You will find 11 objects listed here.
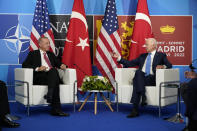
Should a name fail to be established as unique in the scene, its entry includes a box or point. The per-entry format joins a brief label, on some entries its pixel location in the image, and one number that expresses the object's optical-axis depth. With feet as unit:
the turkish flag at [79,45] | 19.35
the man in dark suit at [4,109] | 11.80
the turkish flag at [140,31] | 19.43
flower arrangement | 15.23
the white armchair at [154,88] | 14.90
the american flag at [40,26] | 19.03
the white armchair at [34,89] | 14.88
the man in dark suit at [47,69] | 15.10
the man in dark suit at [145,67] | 15.21
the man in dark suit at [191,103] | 8.34
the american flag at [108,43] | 19.47
